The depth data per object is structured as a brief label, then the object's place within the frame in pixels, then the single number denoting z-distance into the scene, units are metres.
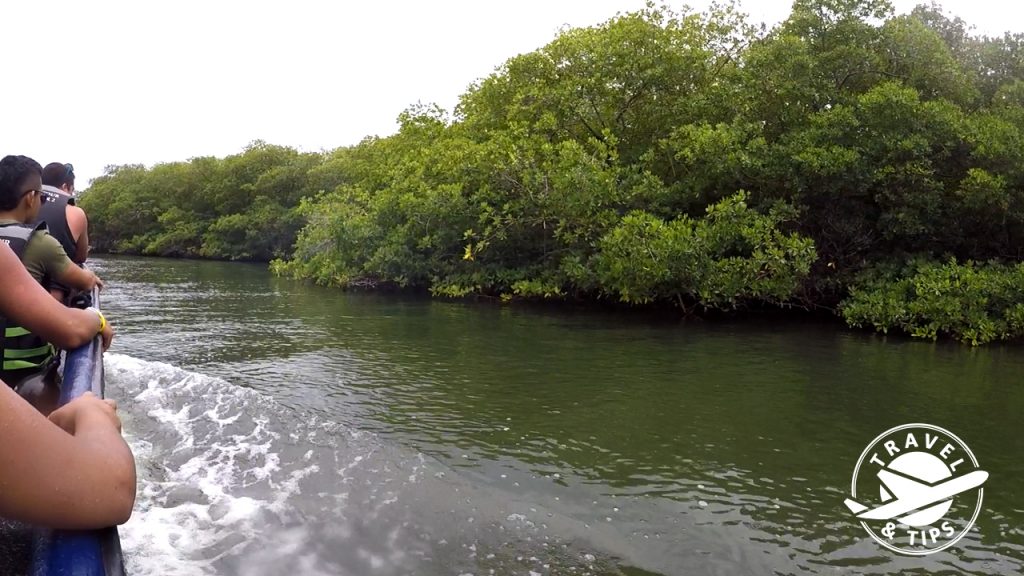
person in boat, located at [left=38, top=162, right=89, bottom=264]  4.70
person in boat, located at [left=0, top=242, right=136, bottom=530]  1.25
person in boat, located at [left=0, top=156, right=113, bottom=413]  3.32
